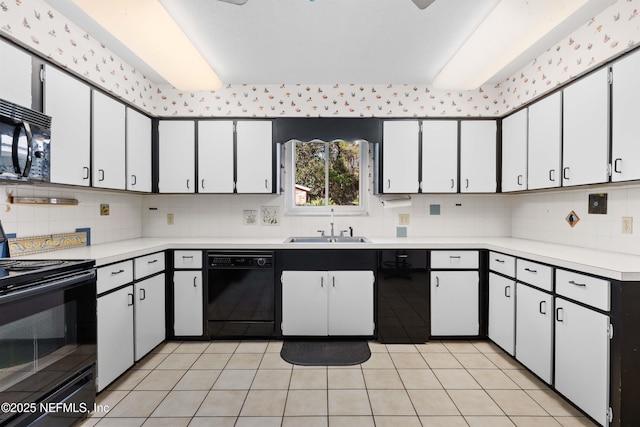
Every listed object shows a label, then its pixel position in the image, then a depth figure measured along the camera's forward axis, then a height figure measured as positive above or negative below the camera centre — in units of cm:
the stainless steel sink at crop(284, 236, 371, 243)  331 -29
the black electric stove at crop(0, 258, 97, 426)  142 -65
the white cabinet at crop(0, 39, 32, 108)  167 +73
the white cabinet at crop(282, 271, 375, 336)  289 -82
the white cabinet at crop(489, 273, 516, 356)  250 -81
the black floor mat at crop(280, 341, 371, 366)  254 -118
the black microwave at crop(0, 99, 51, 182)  159 +36
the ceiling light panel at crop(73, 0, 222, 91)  177 +113
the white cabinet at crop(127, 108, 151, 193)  282 +55
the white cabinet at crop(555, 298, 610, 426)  166 -81
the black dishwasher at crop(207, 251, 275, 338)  288 -74
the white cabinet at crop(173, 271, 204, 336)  287 -82
